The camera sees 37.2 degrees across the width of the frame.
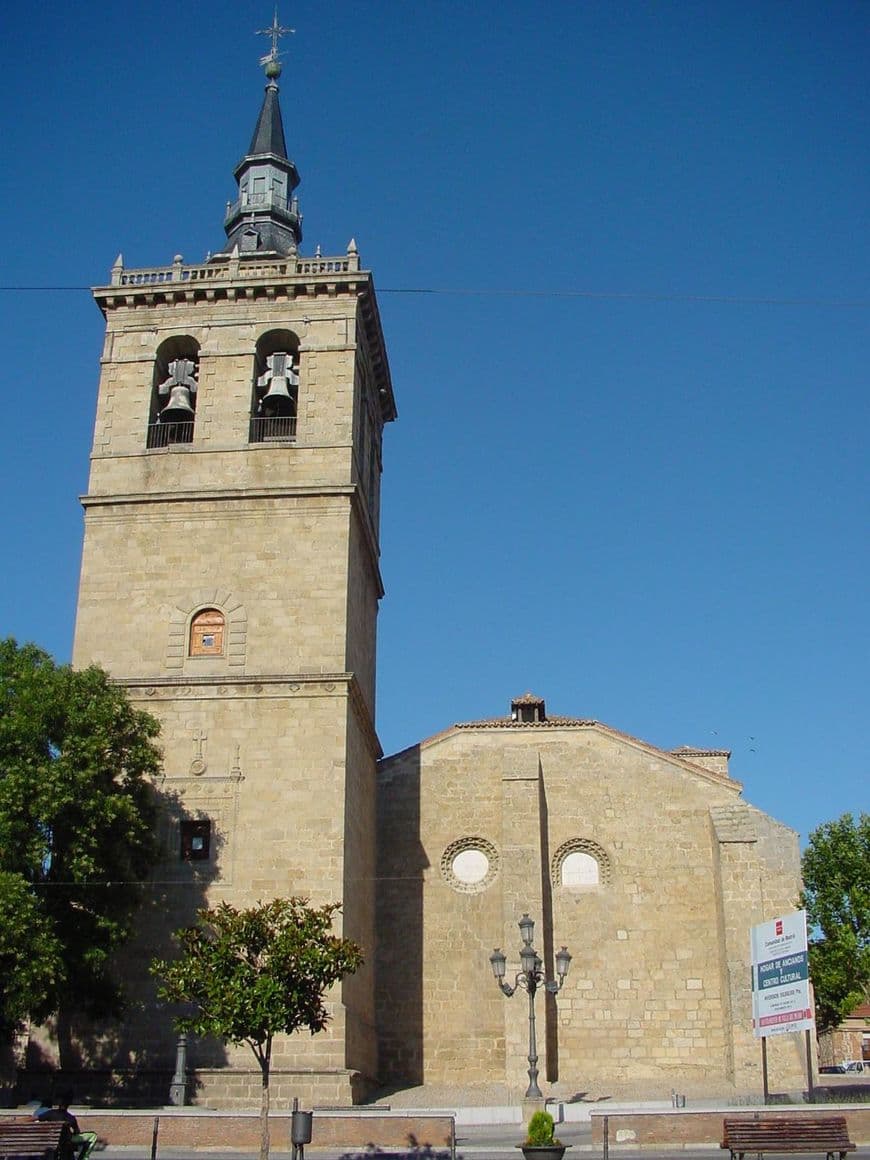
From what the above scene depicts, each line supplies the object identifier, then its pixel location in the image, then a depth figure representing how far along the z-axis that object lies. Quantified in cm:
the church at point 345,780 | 2403
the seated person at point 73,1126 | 1445
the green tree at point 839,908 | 2605
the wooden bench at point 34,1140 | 1346
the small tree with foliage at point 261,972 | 1573
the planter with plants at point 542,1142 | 1527
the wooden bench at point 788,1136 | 1444
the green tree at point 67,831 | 1961
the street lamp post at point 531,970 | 2002
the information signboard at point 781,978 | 2025
